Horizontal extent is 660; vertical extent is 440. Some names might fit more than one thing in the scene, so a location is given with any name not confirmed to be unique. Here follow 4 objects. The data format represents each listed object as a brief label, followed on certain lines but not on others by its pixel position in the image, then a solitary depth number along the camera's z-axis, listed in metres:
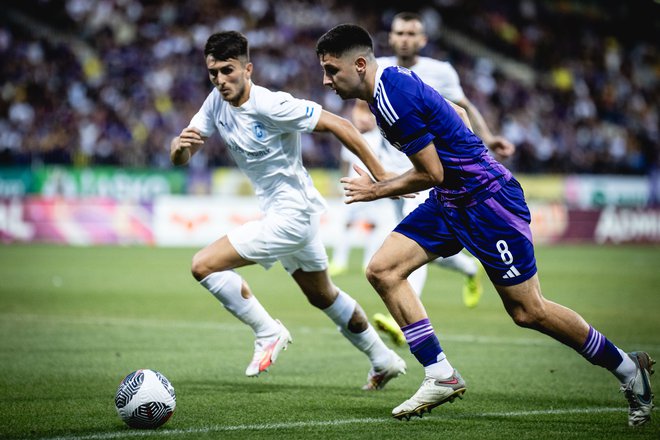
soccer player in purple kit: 11.84
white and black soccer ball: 11.62
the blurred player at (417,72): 19.02
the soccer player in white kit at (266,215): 14.57
